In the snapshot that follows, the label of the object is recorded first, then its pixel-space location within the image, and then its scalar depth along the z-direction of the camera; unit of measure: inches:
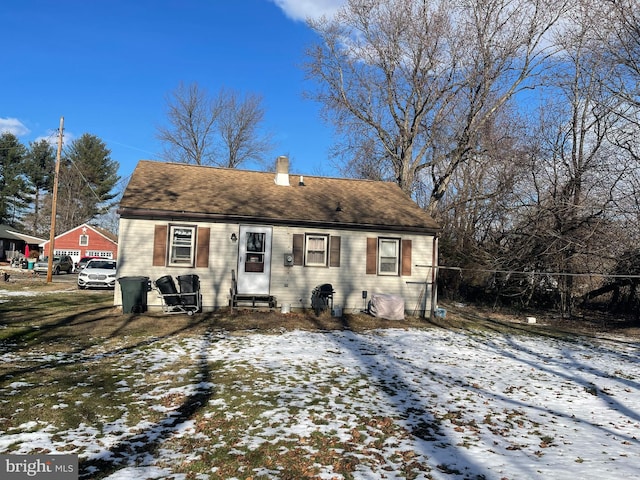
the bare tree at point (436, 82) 837.8
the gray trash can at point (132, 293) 463.2
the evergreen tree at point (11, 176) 2087.8
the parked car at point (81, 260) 1532.5
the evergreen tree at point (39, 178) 2156.7
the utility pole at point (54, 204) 881.5
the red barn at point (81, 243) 1754.4
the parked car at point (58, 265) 1189.5
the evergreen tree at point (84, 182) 2080.5
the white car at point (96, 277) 791.1
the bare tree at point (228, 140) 1528.1
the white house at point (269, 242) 501.0
